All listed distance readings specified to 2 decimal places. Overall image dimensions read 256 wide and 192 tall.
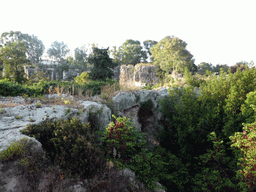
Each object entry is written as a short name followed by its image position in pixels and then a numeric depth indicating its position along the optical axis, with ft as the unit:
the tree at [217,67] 99.33
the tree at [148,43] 130.10
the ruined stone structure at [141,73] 67.51
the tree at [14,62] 40.60
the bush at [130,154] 12.96
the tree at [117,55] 106.81
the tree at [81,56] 117.60
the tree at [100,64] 41.73
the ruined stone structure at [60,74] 105.40
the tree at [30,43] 141.28
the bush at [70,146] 11.12
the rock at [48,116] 9.75
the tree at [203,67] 97.25
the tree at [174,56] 64.49
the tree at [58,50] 157.30
